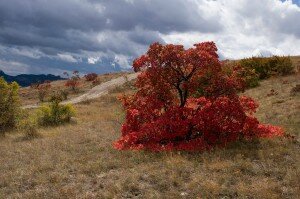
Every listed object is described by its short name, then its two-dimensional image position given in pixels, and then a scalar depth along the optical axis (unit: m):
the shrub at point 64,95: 57.17
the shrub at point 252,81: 32.34
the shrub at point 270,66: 41.03
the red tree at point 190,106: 19.44
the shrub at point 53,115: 32.22
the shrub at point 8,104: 30.53
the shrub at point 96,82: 67.96
